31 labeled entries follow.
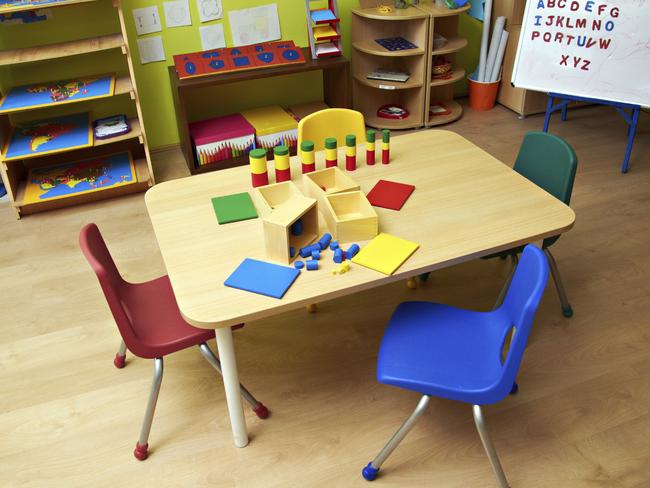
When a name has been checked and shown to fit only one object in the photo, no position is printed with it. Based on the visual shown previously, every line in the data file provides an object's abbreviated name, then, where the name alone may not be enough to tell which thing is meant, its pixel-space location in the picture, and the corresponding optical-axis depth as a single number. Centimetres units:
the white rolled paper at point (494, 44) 431
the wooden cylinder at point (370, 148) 230
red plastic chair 179
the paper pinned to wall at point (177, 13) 377
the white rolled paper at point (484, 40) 428
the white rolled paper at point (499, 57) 433
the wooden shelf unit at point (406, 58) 402
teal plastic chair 229
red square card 210
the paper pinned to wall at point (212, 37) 392
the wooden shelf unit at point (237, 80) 364
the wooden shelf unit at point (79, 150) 328
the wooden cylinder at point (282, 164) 219
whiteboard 336
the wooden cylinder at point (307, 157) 222
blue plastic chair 165
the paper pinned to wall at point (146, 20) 373
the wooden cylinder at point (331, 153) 226
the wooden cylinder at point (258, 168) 216
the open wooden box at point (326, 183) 207
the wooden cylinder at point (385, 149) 234
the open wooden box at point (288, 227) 178
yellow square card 178
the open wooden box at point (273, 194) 204
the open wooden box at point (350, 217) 189
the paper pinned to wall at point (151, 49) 383
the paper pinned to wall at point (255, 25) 394
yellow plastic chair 268
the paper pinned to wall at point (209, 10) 383
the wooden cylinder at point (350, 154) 226
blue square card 171
